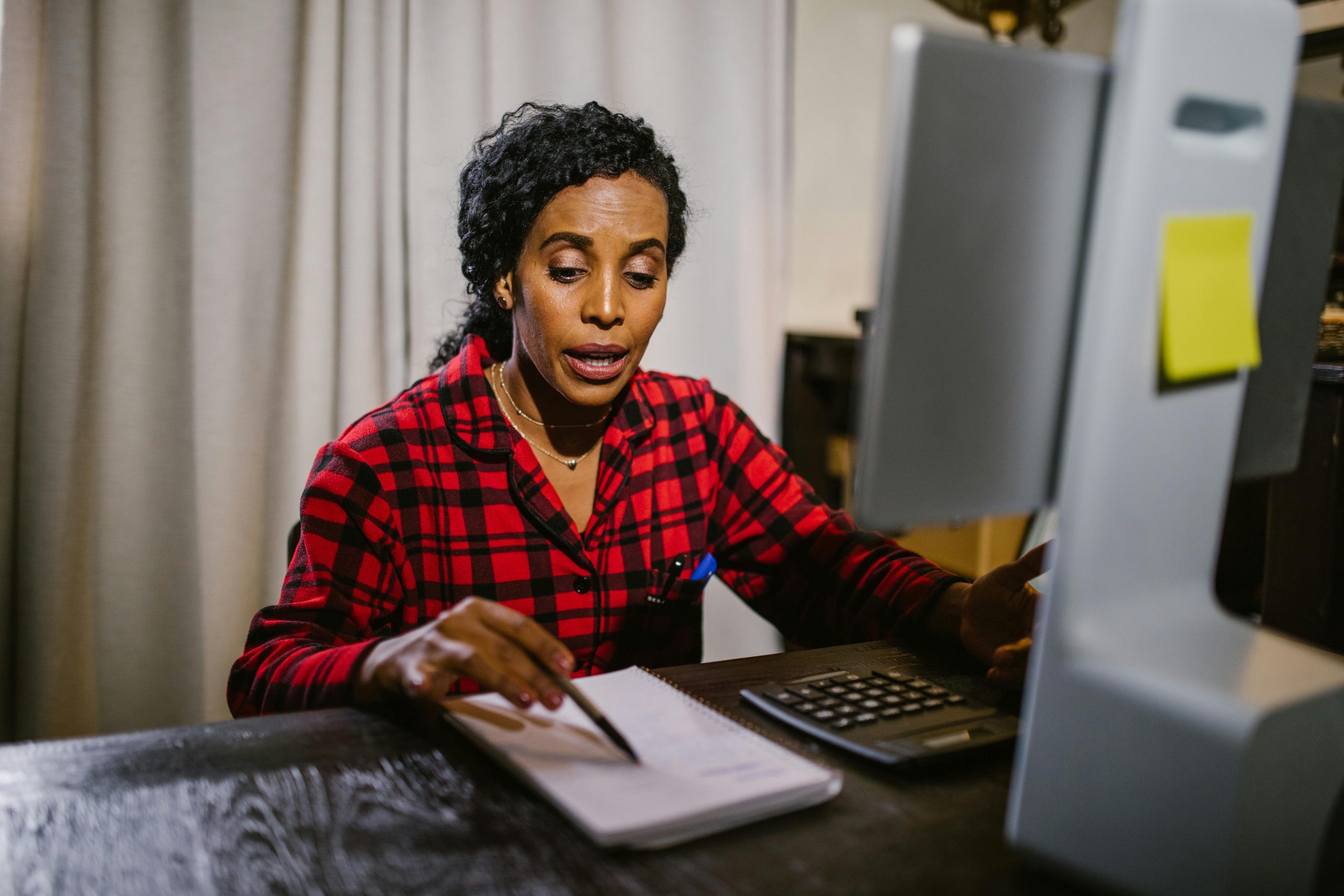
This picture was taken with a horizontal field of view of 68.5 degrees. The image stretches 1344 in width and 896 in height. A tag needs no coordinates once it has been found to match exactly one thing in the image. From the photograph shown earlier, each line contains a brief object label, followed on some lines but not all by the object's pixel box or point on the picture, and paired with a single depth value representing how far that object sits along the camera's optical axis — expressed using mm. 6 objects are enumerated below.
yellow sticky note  523
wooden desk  539
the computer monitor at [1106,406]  496
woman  1006
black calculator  696
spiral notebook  583
